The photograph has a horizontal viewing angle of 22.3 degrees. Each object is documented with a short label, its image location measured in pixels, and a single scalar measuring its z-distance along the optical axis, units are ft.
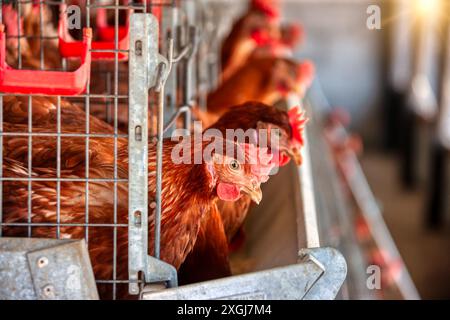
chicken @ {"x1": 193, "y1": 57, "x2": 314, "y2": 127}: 9.99
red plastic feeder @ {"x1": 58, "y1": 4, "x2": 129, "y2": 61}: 6.02
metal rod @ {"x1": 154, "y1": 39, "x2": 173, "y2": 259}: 5.19
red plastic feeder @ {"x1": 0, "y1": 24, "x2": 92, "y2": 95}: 5.06
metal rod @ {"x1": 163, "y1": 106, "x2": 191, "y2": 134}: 5.88
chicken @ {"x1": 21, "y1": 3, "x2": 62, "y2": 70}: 7.41
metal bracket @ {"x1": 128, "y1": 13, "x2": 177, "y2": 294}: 5.14
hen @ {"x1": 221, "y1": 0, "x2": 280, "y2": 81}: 12.23
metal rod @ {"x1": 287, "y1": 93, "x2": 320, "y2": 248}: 5.97
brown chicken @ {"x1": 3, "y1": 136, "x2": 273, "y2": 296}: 5.46
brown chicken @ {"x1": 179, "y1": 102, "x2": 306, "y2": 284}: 6.24
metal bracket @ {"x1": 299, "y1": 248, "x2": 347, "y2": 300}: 5.11
